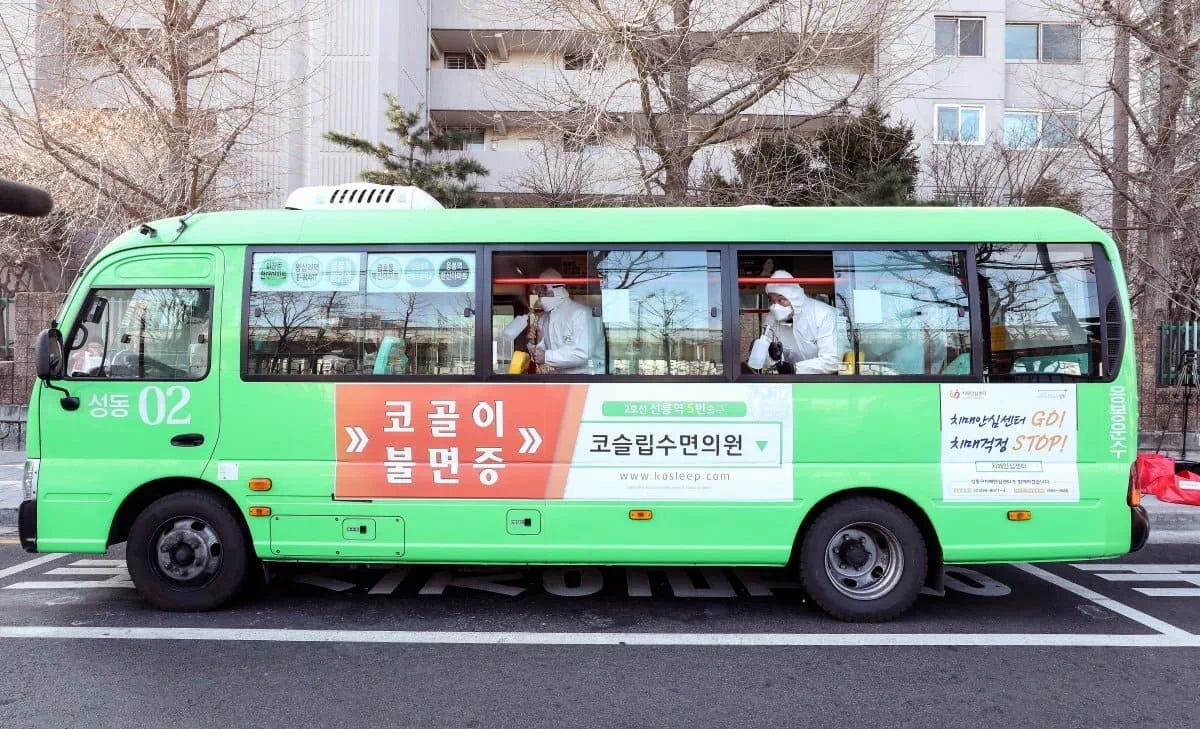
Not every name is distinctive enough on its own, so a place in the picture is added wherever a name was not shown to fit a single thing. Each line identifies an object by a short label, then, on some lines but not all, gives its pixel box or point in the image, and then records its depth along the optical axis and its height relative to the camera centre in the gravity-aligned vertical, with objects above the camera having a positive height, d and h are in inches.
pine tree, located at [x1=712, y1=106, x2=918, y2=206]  493.0 +145.4
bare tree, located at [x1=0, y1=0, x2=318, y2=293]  445.4 +170.3
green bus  202.7 -4.6
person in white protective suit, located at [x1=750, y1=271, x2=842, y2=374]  207.3 +13.0
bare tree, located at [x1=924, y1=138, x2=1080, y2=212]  602.9 +165.4
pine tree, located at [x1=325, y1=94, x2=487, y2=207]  555.2 +161.6
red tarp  360.5 -48.2
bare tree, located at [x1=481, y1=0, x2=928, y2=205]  412.2 +179.6
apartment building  497.7 +272.7
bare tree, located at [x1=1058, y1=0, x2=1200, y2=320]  443.2 +153.5
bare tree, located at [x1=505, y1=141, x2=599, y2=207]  615.2 +168.8
